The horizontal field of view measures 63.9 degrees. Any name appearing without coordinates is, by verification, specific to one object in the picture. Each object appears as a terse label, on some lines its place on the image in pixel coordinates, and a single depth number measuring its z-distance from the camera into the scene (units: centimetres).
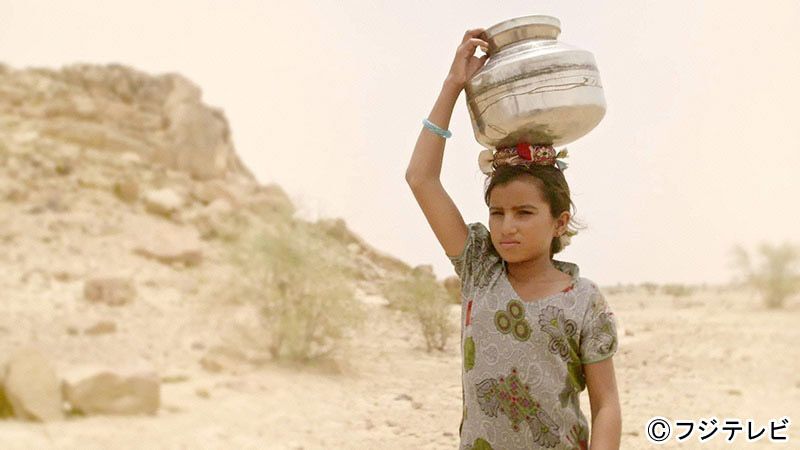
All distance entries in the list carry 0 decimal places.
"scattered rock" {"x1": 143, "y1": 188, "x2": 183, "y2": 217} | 1659
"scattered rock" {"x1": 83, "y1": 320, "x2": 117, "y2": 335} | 822
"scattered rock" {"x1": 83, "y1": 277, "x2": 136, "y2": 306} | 984
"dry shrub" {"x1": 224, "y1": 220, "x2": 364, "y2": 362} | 774
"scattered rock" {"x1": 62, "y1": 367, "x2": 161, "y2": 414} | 513
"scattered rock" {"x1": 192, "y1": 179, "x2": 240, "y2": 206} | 1956
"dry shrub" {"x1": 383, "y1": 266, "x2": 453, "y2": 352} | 916
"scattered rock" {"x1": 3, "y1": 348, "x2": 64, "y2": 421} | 493
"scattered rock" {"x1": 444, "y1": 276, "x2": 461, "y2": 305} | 1168
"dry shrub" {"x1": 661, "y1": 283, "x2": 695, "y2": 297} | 2028
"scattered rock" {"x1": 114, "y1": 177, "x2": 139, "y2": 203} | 1698
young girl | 160
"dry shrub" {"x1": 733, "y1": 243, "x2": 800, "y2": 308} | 1395
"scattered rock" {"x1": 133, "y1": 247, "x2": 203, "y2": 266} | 1291
